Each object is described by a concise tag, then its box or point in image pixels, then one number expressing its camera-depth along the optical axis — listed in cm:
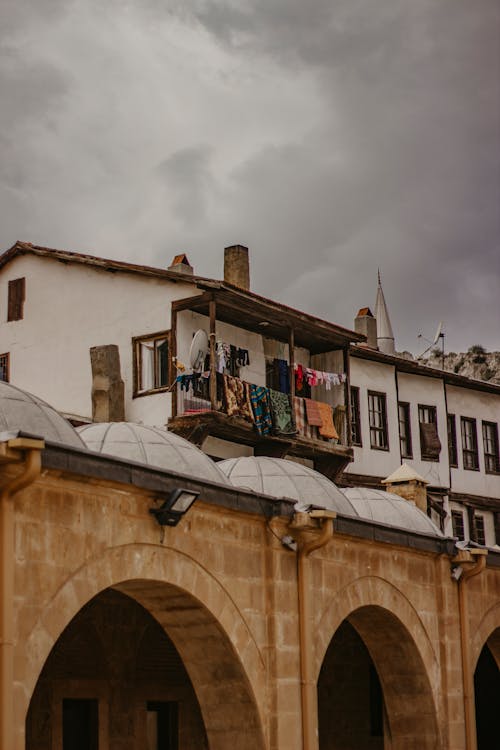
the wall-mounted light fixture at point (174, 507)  1423
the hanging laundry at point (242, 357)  3158
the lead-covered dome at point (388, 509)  2405
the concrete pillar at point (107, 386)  3061
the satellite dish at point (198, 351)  2966
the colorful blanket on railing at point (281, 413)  3141
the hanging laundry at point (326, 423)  3331
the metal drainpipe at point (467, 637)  2103
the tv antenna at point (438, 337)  4703
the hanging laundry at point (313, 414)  3291
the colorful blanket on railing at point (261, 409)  3061
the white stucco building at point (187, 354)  3017
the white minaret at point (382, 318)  5744
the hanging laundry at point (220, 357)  3028
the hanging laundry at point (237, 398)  2978
